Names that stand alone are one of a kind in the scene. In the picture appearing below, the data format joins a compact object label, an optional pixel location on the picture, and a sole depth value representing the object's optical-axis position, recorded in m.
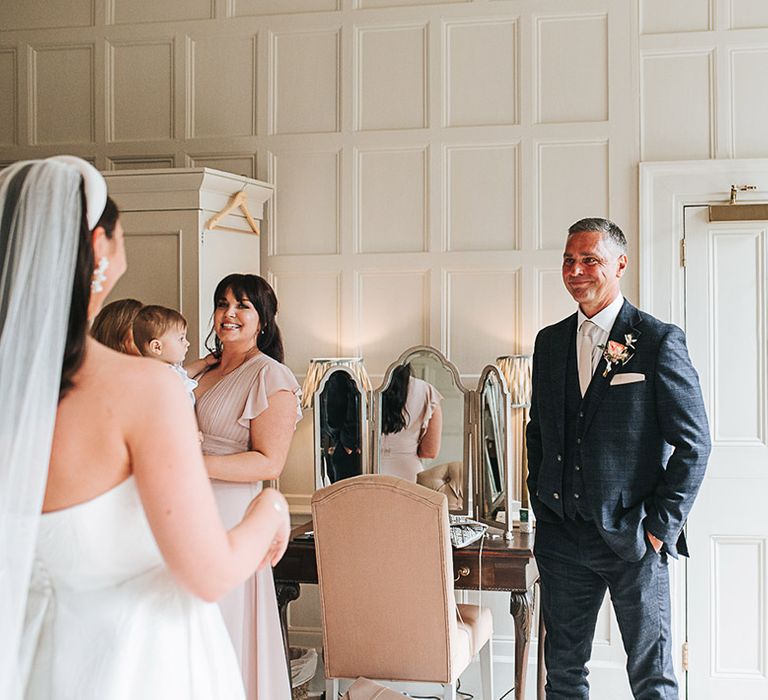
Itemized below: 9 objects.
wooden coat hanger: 4.09
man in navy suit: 3.01
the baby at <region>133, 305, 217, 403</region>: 3.45
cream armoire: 3.99
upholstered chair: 3.18
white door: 4.17
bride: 1.57
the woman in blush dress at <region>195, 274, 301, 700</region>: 3.27
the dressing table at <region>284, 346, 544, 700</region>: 3.94
